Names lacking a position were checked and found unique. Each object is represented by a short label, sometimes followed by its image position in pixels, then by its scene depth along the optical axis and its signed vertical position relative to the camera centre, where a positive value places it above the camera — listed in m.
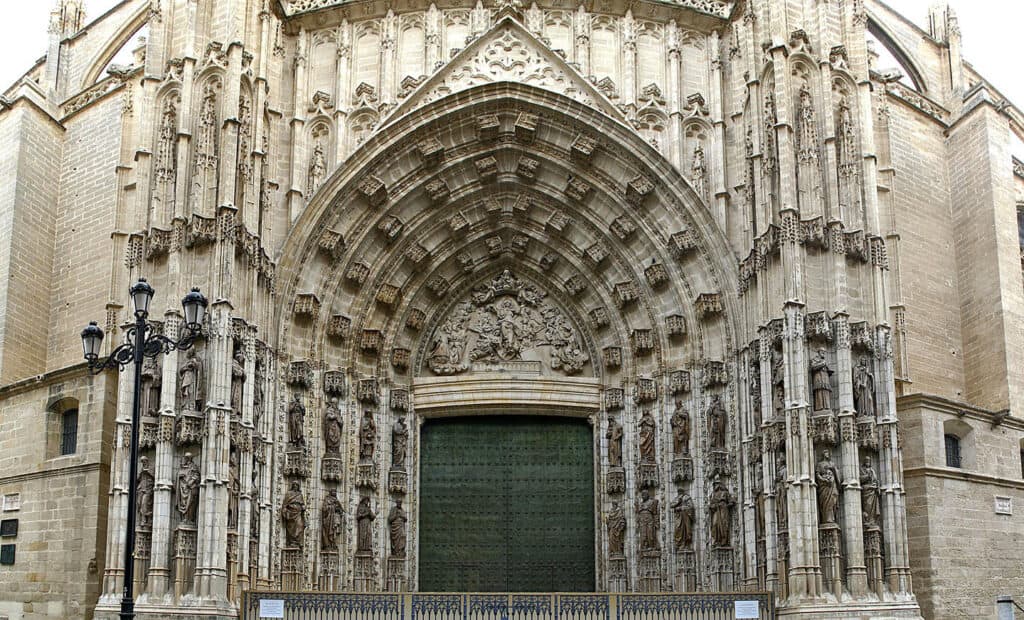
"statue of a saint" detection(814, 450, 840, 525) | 15.57 +1.01
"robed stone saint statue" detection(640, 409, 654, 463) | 18.56 +1.92
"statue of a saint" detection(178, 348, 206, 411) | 16.03 +2.45
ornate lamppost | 11.24 +2.19
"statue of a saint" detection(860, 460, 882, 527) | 15.68 +0.92
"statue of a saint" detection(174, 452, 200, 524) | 15.66 +0.99
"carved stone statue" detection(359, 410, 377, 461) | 18.69 +2.02
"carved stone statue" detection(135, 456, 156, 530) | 15.67 +0.96
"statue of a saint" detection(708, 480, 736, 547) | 17.31 +0.73
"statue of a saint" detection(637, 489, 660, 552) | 18.12 +0.68
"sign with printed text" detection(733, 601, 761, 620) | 15.66 -0.54
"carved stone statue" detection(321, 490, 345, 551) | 17.83 +0.71
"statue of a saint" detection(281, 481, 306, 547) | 17.44 +0.74
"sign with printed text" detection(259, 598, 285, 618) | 15.80 -0.48
